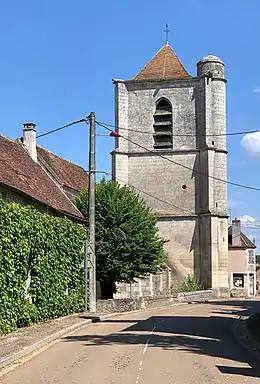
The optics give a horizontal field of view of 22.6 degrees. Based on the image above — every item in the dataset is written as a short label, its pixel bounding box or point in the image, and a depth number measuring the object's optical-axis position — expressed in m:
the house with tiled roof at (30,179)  24.16
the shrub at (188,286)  52.81
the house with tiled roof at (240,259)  73.38
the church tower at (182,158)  55.56
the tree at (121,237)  37.00
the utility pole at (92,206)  27.73
